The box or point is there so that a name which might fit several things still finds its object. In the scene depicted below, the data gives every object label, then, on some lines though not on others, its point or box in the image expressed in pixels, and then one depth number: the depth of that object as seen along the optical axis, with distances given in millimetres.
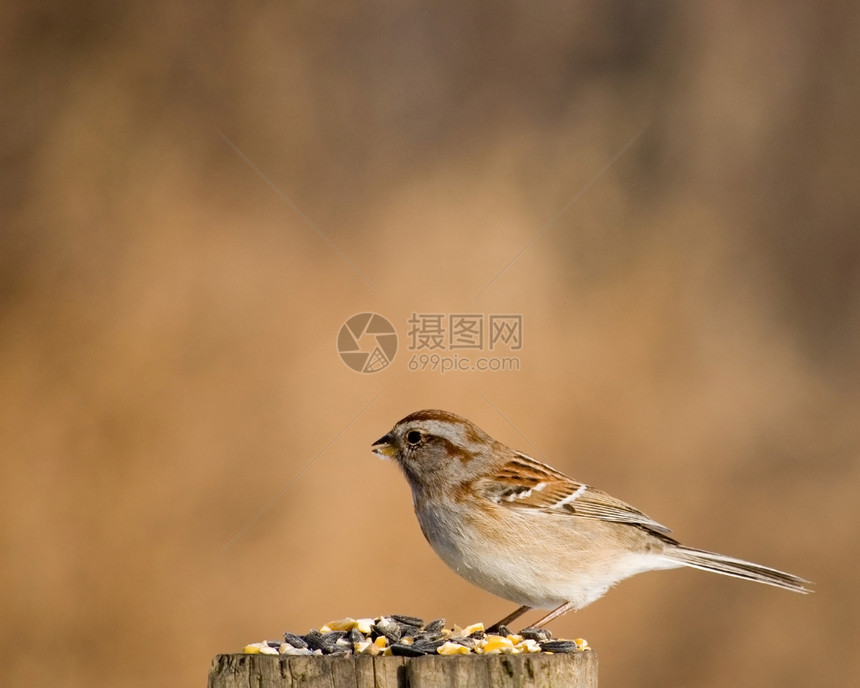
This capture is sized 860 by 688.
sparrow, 8836
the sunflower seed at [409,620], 7905
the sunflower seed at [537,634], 7714
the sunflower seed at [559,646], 7132
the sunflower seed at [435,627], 7660
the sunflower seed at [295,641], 7258
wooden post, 6320
